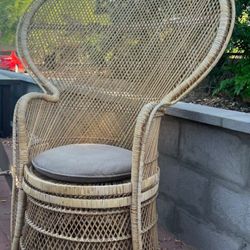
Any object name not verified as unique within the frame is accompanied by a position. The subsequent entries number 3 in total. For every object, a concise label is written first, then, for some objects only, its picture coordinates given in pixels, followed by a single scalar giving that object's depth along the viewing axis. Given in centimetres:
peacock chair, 185
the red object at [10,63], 997
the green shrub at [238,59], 289
